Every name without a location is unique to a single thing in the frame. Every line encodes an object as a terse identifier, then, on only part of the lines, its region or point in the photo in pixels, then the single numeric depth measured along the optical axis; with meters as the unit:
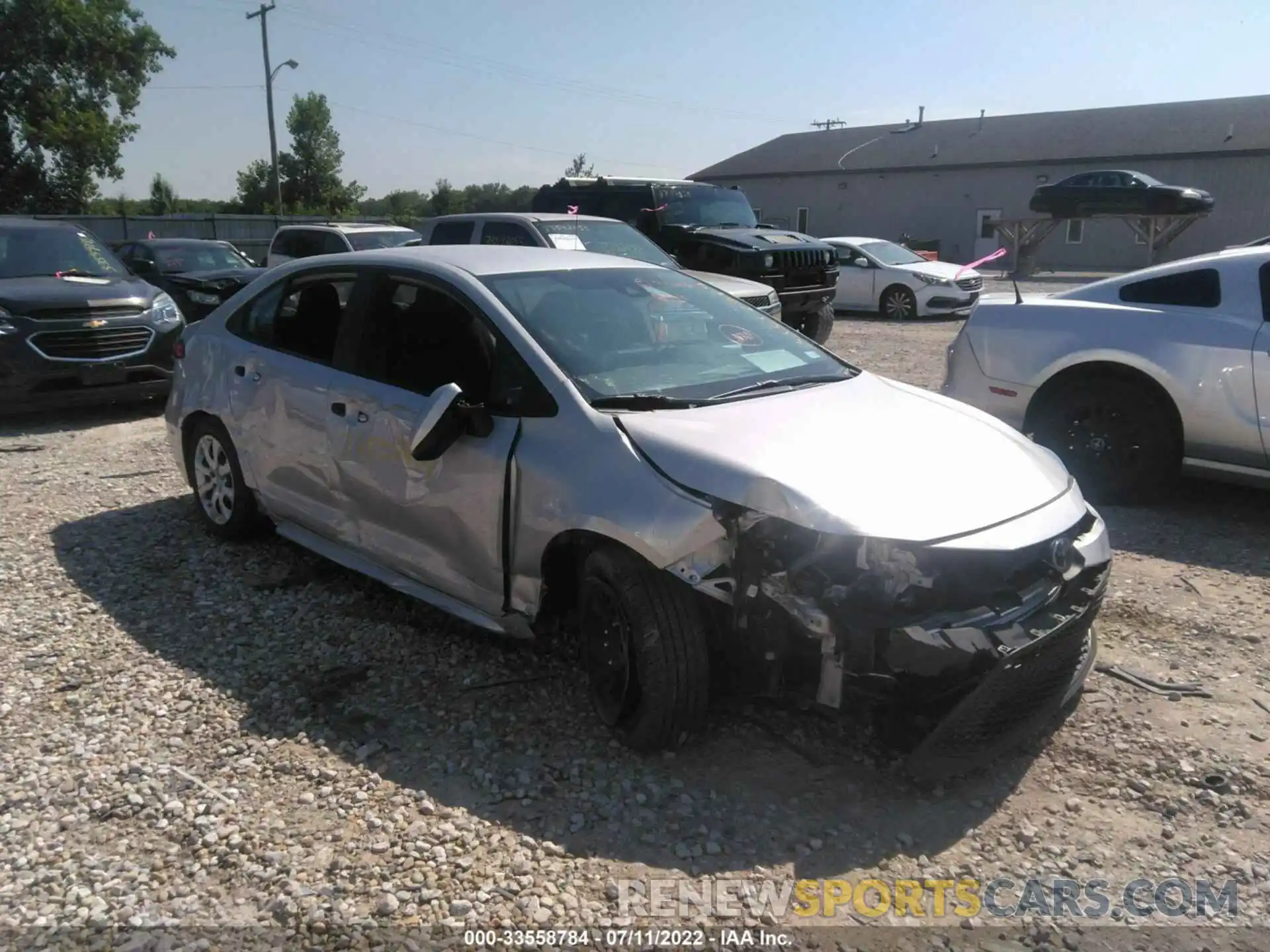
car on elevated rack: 22.09
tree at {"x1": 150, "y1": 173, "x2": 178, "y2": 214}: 53.59
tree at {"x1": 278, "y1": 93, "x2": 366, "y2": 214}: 61.81
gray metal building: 33.69
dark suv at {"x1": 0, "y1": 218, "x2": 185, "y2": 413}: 8.34
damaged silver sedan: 2.91
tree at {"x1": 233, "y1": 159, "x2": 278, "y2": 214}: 59.88
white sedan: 17.20
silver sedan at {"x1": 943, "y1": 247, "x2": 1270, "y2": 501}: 5.52
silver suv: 9.80
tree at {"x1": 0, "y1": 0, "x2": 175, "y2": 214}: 40.03
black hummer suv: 11.98
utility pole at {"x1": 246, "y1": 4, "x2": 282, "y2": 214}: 35.81
